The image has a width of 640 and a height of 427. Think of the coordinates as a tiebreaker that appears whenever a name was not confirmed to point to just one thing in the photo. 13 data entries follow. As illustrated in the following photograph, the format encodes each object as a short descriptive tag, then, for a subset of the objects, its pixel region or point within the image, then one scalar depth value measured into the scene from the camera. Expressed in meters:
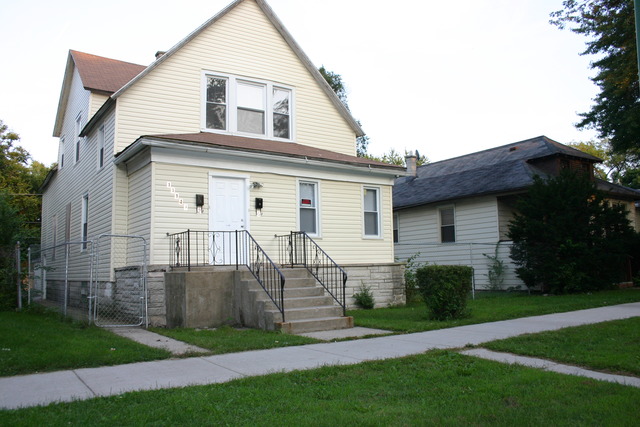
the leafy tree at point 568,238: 15.80
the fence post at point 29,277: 14.01
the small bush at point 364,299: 13.96
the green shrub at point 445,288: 10.09
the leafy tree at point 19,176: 34.41
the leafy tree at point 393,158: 53.84
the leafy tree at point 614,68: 18.39
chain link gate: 11.46
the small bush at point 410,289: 15.73
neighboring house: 18.89
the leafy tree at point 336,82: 33.06
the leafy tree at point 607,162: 48.53
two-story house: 12.12
